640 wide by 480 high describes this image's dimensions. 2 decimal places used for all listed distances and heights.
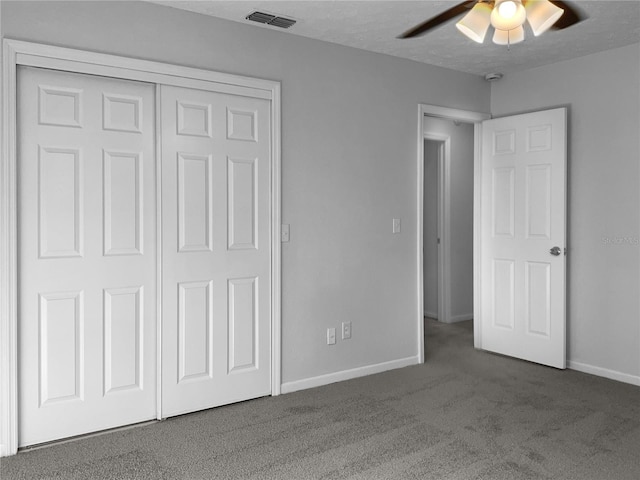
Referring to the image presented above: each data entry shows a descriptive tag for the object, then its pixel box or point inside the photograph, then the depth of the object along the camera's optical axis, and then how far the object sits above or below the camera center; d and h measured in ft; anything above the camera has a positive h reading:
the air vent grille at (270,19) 10.91 +4.46
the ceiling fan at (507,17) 7.38 +3.07
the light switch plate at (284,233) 12.07 +0.09
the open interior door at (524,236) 14.11 +0.05
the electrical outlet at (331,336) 12.91 -2.34
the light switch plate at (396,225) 14.02 +0.32
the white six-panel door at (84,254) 9.35 -0.31
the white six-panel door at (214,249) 10.73 -0.25
